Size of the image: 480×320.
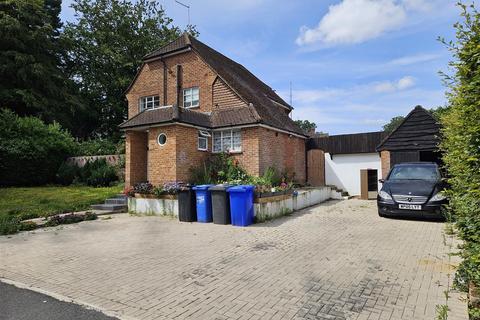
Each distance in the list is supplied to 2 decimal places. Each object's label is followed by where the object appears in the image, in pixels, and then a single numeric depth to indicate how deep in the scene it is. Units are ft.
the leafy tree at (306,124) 290.27
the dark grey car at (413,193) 29.99
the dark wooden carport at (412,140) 47.73
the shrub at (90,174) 59.72
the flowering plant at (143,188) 38.11
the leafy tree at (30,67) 83.87
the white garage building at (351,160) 57.98
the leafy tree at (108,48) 107.45
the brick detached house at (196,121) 40.47
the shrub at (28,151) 59.00
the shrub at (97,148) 73.56
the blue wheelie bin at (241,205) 29.81
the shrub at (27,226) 29.67
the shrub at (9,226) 28.10
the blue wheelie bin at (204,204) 32.37
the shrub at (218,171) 41.52
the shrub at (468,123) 10.39
